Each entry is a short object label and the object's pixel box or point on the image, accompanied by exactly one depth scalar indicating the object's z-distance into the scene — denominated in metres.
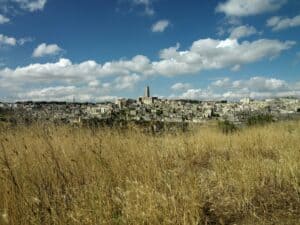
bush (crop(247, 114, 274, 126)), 10.40
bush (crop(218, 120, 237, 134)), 9.90
